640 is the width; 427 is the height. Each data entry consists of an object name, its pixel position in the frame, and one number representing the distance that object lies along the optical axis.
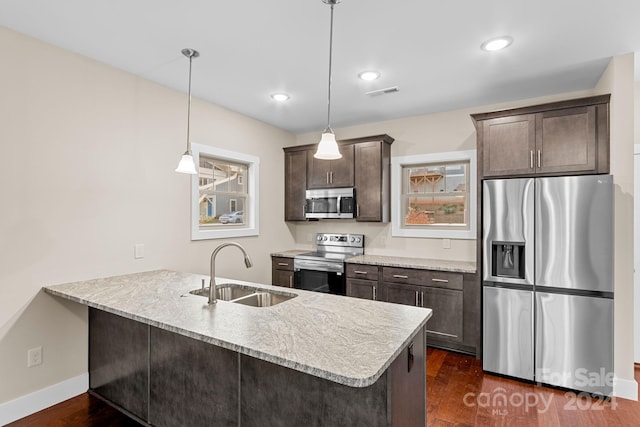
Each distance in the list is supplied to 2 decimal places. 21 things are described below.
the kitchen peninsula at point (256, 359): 1.35
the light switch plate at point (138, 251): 2.96
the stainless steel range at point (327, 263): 3.95
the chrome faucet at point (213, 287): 2.01
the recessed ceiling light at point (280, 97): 3.40
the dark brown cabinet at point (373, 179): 4.05
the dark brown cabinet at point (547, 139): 2.71
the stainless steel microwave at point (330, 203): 4.22
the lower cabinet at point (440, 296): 3.28
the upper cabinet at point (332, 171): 4.25
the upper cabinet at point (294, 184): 4.63
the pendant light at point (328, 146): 2.12
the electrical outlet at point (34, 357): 2.35
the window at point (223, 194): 3.55
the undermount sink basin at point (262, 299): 2.29
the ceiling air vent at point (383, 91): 3.23
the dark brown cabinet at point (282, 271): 4.39
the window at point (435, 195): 3.84
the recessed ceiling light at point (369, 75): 2.88
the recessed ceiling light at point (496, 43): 2.31
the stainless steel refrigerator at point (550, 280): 2.57
